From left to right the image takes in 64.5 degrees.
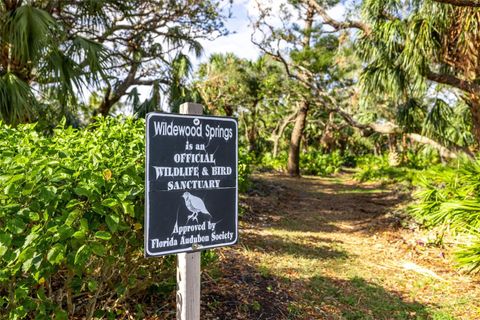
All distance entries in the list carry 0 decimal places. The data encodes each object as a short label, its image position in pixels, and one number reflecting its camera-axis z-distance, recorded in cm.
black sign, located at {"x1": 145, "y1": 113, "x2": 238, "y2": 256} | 199
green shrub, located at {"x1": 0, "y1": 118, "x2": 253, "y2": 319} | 189
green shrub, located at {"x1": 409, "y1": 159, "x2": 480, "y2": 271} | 480
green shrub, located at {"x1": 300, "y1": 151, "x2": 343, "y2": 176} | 2217
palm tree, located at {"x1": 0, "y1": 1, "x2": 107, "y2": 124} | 600
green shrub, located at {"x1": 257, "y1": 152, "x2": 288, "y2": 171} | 2150
